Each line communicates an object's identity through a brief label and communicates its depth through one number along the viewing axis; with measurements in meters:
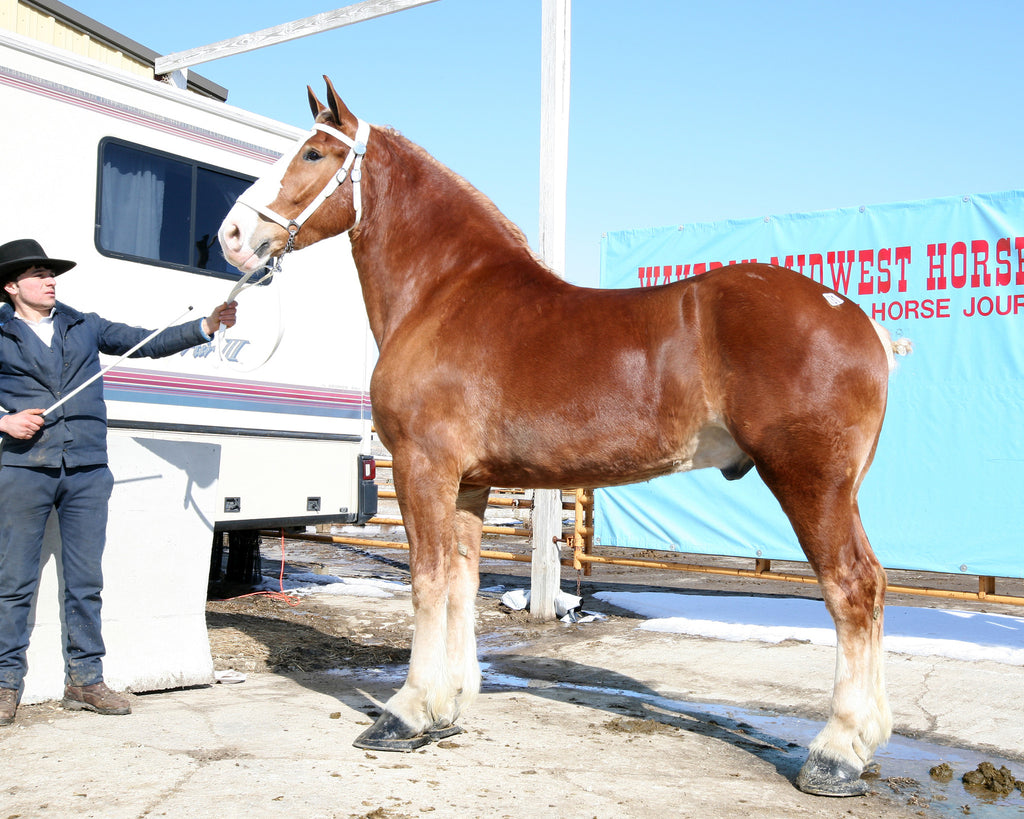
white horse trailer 4.85
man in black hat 4.17
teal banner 5.95
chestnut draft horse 3.42
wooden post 6.96
